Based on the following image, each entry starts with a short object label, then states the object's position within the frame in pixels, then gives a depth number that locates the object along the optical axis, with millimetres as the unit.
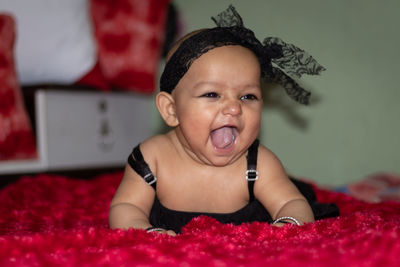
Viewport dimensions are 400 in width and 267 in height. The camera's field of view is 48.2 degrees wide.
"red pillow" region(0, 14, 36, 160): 1704
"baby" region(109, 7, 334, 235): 905
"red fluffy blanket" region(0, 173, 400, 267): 564
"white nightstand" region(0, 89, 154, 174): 1925
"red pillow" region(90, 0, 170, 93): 2334
